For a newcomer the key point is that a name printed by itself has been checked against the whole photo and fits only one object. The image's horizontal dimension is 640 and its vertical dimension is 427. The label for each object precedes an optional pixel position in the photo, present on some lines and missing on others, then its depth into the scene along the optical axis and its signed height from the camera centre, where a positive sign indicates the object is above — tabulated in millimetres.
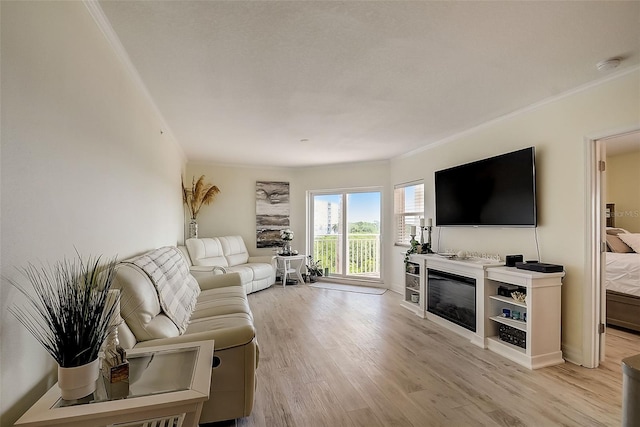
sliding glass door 6207 -308
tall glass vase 5753 -226
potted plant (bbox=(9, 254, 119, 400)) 1086 -389
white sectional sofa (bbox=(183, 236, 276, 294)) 5152 -773
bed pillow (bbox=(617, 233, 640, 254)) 3934 -269
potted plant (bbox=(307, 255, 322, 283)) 6520 -1100
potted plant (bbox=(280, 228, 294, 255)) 6328 -448
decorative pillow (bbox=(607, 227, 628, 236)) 4145 -165
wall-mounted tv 3066 +289
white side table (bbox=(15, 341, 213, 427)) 1002 -645
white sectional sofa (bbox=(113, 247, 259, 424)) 1764 -686
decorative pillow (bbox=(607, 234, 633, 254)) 4031 -348
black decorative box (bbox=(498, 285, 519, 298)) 3055 -715
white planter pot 1078 -575
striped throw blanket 2122 -525
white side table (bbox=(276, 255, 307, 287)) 6133 -998
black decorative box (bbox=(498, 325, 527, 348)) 2832 -1100
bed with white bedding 3473 -809
